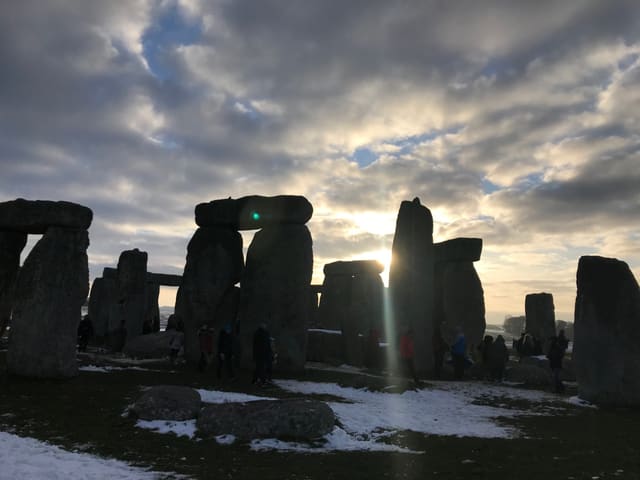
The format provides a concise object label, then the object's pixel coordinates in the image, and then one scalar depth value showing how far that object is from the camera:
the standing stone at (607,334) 12.09
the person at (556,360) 15.06
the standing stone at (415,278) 19.12
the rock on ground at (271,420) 7.98
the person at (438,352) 18.34
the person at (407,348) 15.43
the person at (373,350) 20.56
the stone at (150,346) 19.75
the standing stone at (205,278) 18.64
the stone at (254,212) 17.73
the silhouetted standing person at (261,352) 13.64
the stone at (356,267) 28.62
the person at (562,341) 15.10
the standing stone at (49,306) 12.27
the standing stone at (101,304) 27.90
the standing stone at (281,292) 17.01
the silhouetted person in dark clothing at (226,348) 15.05
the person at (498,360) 17.58
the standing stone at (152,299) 31.53
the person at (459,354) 17.77
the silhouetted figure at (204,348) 16.14
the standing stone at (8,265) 14.26
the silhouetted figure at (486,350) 18.35
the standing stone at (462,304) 24.62
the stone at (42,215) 12.84
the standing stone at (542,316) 29.09
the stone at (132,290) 24.30
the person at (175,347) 17.78
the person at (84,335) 21.27
